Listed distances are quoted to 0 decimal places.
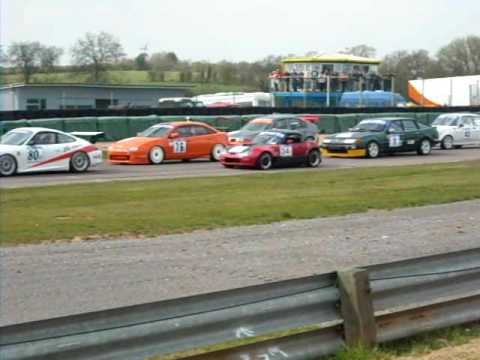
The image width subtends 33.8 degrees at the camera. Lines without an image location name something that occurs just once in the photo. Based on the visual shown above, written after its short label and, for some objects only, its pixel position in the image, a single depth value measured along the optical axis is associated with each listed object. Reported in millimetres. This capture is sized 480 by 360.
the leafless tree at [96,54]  75562
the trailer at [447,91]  76875
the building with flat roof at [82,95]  60688
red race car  24500
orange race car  25844
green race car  29197
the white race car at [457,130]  35062
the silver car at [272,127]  28938
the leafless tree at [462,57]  110438
